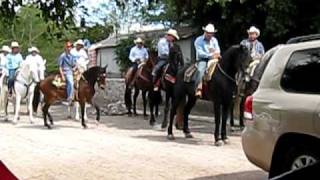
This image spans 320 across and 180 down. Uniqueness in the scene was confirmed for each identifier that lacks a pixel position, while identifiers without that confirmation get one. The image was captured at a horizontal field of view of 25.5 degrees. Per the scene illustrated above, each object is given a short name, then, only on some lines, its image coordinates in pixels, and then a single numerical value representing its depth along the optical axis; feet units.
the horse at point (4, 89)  73.77
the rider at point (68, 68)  63.16
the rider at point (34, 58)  67.77
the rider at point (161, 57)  63.02
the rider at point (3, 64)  73.46
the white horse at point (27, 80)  67.51
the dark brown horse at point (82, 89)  62.54
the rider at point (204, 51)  50.57
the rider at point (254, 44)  56.29
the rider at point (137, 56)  76.54
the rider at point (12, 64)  74.02
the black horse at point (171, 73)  57.00
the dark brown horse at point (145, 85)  69.82
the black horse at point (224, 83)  48.16
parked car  26.71
